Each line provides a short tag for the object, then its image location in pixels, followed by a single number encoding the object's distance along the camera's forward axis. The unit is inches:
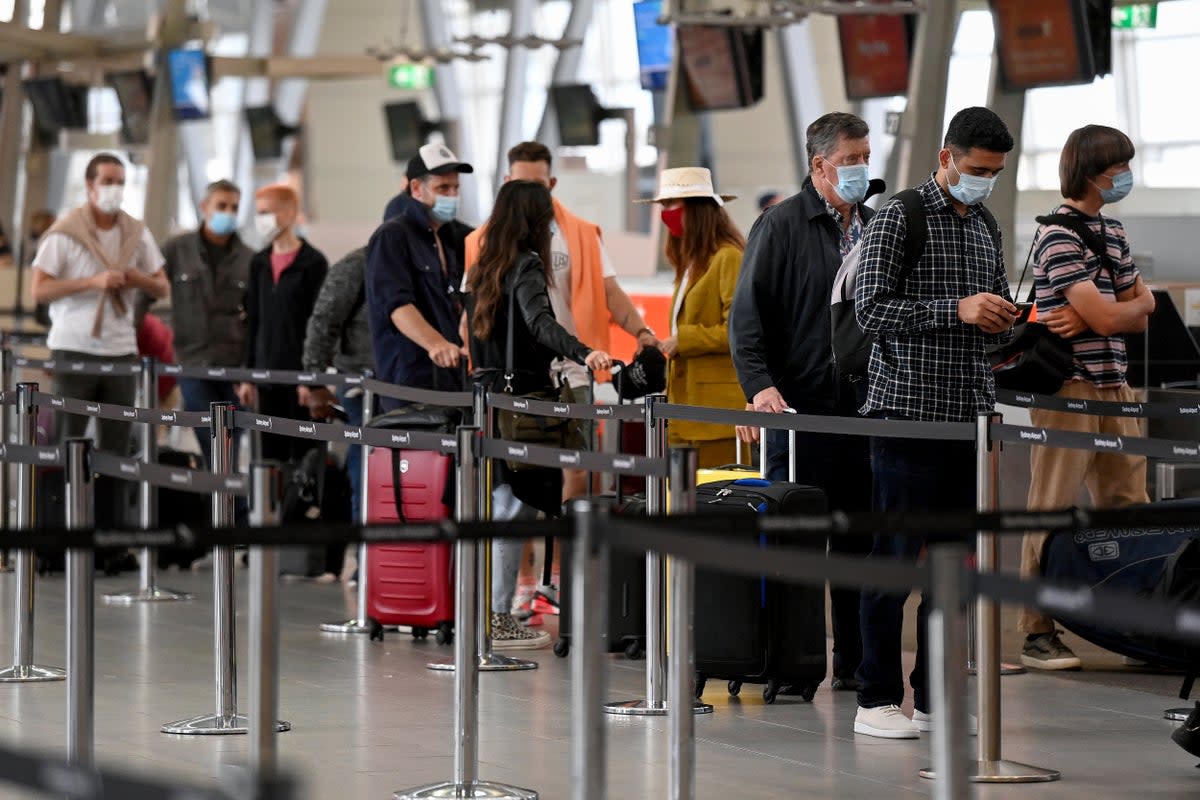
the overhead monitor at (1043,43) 871.1
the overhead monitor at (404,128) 1876.2
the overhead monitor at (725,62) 1124.5
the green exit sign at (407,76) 1849.2
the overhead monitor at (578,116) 1454.2
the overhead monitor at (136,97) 1802.4
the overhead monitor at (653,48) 1333.7
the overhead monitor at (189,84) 1775.3
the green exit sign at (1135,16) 1014.4
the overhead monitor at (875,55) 1071.6
